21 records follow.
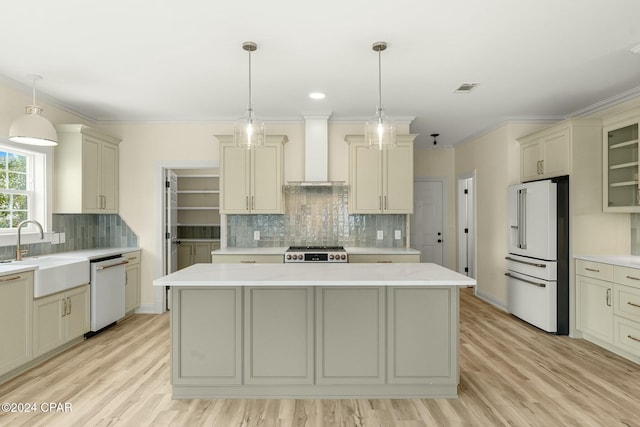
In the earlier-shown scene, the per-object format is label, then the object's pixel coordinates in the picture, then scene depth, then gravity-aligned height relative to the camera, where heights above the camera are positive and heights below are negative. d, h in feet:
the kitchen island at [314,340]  8.78 -2.86
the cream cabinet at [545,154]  13.55 +2.23
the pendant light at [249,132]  9.05 +1.90
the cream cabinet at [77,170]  14.23 +1.64
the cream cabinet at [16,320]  9.65 -2.74
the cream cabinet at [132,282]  15.58 -2.79
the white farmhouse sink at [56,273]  10.83 -1.78
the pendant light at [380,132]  9.02 +1.91
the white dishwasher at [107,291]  13.29 -2.77
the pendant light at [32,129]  11.50 +2.55
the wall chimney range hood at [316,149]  15.88 +2.65
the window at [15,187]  12.50 +0.88
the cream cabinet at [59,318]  10.88 -3.17
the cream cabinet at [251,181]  15.58 +1.31
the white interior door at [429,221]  23.38 -0.44
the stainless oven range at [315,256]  14.46 -1.58
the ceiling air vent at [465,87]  12.51 +4.16
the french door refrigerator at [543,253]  13.33 -1.42
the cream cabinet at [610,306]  10.99 -2.82
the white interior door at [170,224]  17.04 -0.45
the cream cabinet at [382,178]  15.61 +1.43
